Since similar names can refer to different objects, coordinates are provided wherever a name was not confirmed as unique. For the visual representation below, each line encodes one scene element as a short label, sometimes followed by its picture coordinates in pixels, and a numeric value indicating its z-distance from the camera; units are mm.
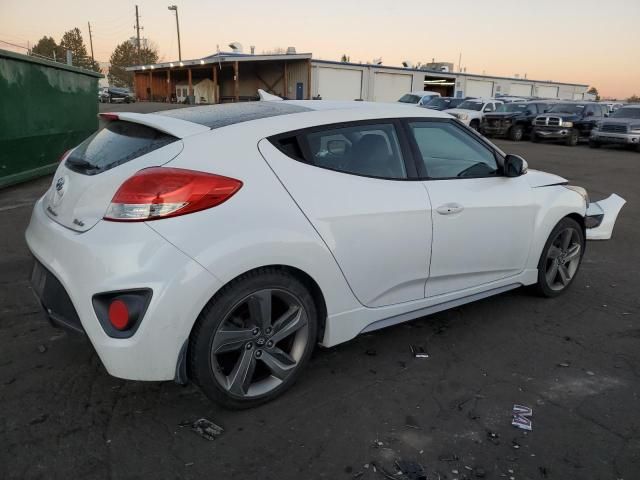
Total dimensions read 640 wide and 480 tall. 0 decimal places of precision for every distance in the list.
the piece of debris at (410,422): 2760
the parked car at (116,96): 51094
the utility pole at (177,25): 70688
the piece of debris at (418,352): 3533
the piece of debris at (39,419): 2689
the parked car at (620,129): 19891
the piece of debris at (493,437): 2645
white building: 42281
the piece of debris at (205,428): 2652
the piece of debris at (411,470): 2393
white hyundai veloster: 2469
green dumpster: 8367
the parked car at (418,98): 29656
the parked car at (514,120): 24438
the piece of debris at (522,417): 2785
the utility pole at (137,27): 84525
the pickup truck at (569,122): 22859
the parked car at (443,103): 29283
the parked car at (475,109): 25516
